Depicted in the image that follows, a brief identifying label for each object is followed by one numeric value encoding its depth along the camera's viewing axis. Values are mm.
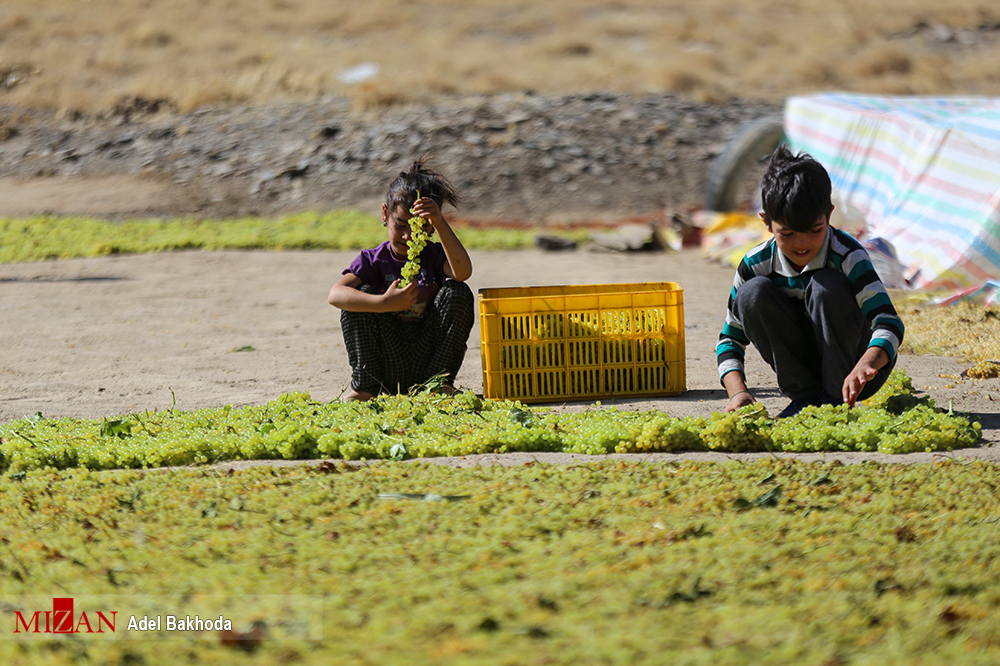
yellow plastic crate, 9234
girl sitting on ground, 9320
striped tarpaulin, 15117
